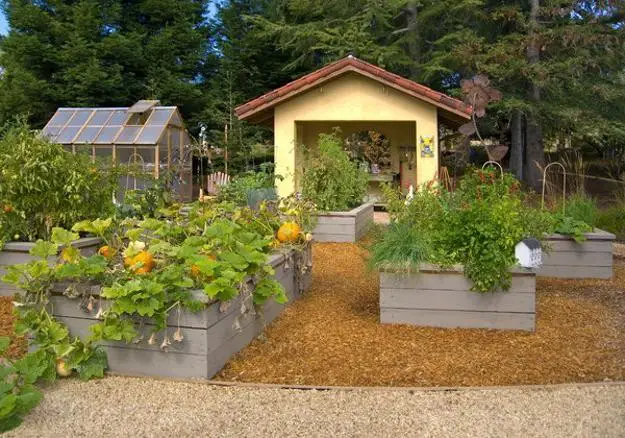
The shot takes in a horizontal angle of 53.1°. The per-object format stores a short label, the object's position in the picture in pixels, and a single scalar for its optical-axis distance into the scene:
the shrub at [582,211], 7.46
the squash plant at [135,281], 3.52
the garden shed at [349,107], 12.38
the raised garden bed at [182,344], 3.60
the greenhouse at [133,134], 16.17
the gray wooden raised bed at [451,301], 4.52
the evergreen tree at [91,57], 23.38
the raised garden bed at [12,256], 5.60
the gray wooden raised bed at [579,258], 6.78
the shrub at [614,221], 9.94
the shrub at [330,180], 9.50
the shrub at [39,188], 5.72
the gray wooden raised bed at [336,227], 8.87
